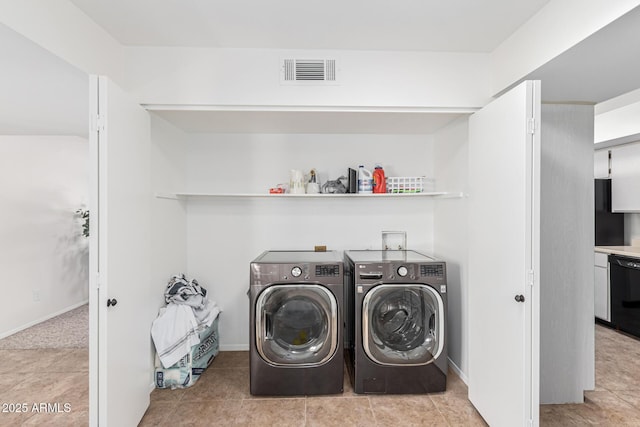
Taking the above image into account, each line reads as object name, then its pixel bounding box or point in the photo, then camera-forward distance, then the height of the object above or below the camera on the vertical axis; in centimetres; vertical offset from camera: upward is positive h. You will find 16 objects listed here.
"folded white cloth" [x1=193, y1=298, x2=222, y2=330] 267 -85
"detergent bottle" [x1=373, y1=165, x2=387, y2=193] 296 +29
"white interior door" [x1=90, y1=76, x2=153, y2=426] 167 -24
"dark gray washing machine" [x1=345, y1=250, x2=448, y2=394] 239 -84
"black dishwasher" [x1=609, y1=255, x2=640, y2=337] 355 -89
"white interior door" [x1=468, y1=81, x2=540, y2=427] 167 -25
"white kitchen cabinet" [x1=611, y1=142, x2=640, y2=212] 379 +43
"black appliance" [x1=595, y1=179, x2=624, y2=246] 416 -12
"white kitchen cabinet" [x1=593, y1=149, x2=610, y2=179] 416 +65
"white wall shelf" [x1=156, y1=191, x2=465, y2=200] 280 +16
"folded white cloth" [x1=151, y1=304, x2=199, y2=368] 238 -89
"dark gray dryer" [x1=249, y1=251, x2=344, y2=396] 235 -83
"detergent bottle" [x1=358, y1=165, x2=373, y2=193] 294 +29
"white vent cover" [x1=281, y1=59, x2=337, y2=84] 225 +99
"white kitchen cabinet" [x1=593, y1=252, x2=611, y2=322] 388 -89
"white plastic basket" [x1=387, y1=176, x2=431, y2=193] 300 +27
